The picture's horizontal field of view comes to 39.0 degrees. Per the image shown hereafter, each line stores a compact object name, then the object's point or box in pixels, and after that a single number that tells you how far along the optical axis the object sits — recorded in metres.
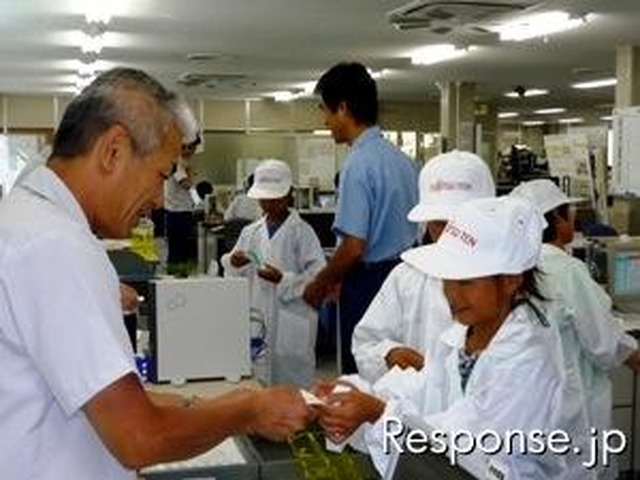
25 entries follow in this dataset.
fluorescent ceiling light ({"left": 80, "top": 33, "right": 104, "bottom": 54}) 8.93
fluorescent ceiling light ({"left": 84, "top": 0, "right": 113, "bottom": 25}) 7.20
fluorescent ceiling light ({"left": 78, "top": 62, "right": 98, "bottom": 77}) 11.23
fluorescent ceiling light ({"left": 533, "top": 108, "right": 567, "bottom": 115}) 19.84
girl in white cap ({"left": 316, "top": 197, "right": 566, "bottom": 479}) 1.68
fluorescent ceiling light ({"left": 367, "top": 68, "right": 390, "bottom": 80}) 12.09
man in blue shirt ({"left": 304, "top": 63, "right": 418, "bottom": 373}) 3.14
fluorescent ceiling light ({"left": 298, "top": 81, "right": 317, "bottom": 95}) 13.95
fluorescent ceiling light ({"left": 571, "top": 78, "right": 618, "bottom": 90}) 13.87
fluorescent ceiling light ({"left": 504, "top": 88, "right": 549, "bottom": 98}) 15.44
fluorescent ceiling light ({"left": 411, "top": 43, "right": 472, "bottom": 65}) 10.14
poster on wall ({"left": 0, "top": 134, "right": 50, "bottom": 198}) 14.33
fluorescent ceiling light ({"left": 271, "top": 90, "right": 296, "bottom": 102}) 15.31
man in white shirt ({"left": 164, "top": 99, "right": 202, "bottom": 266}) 8.45
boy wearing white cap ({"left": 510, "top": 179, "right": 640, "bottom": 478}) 3.01
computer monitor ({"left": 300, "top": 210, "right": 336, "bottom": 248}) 8.09
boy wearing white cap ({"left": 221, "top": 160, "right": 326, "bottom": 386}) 4.27
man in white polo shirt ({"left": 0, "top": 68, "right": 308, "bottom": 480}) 1.22
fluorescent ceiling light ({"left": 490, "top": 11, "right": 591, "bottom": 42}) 7.85
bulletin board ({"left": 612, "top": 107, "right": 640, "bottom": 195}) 7.93
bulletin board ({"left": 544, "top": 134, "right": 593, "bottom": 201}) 7.19
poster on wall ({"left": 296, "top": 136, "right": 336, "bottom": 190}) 10.52
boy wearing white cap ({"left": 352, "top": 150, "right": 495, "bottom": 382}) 2.41
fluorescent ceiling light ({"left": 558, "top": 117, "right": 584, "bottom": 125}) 21.88
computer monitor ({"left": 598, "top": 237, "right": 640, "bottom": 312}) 4.60
